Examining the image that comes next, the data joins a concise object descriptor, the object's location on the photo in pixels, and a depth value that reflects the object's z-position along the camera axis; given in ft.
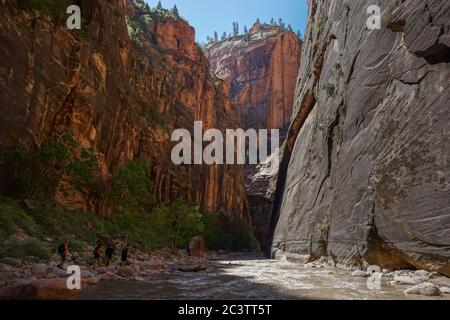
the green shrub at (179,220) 111.86
